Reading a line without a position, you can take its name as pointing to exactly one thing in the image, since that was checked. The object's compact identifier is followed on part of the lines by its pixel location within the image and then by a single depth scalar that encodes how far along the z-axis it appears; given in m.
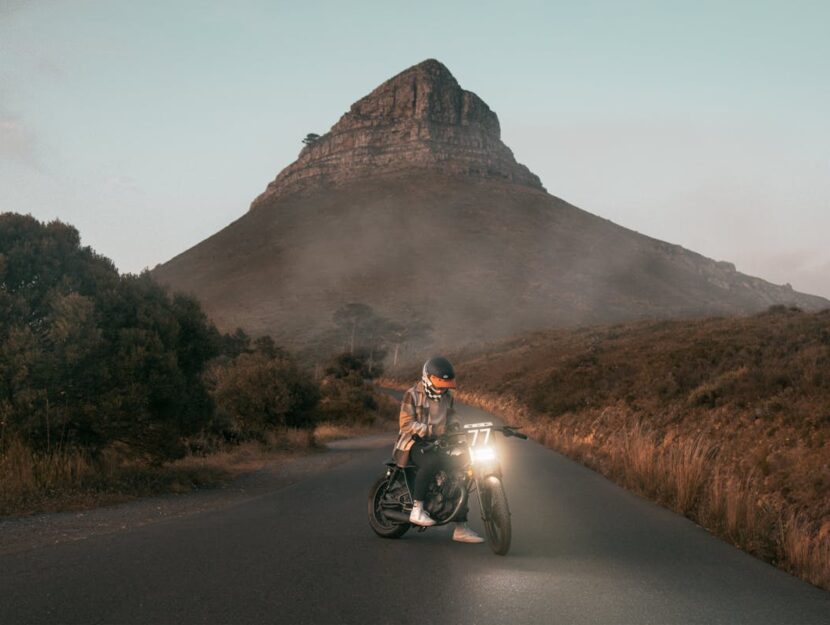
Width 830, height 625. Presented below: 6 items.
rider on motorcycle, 8.07
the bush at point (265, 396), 25.28
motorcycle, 7.76
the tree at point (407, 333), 103.69
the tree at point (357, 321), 103.31
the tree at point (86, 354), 11.59
